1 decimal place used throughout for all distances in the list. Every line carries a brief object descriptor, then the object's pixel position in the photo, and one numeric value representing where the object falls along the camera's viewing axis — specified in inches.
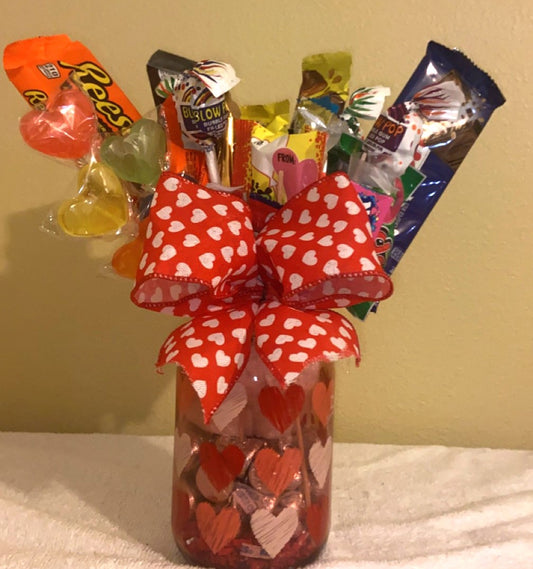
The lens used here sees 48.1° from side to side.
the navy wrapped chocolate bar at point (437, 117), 21.3
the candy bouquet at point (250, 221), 19.1
